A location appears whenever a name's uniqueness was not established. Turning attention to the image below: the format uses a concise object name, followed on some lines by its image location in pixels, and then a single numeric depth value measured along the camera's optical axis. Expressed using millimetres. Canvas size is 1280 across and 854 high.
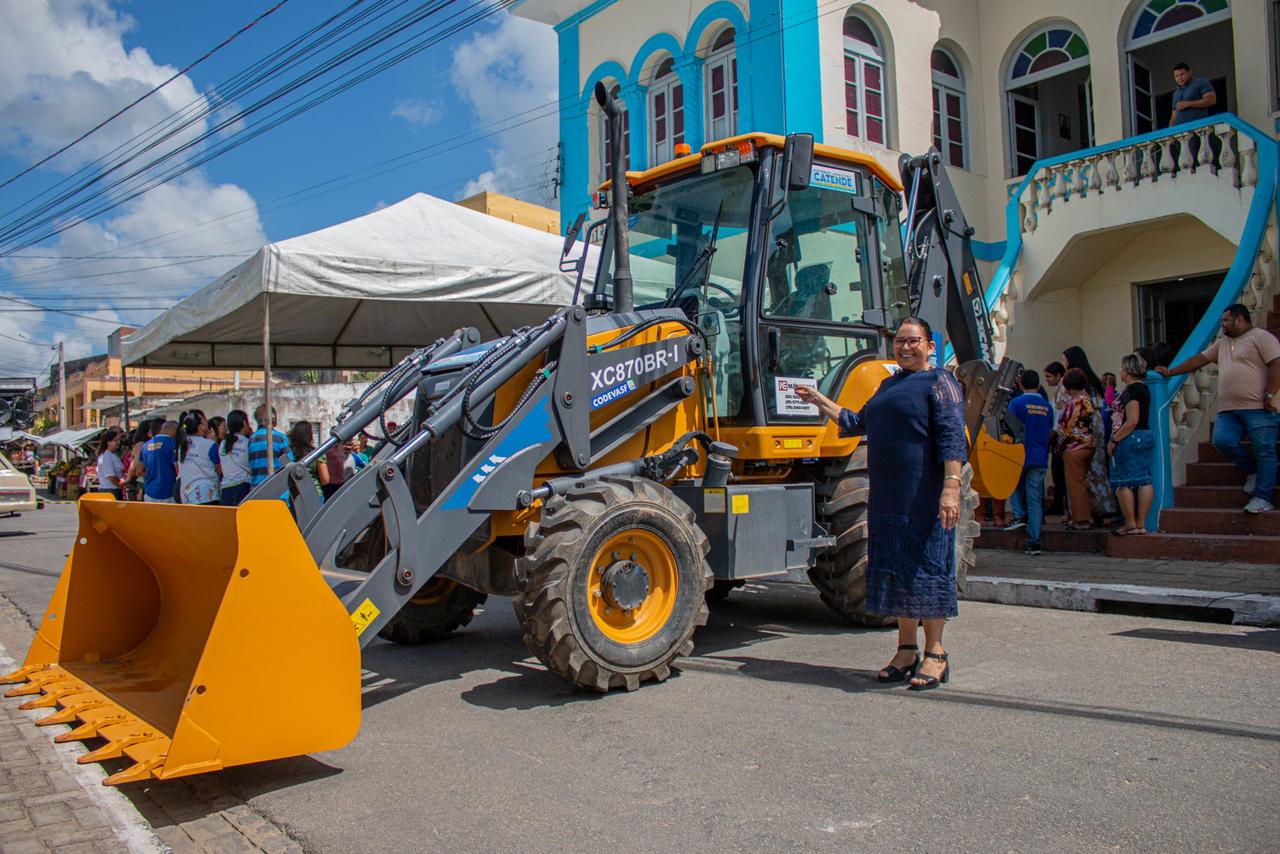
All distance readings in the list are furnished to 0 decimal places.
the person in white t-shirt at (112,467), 14945
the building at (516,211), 27234
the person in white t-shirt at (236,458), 10266
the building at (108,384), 50875
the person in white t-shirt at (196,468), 10633
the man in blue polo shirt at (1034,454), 9289
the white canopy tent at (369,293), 10070
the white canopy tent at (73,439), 38003
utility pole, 50588
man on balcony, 12008
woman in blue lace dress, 4988
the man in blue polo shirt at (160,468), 11430
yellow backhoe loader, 3961
